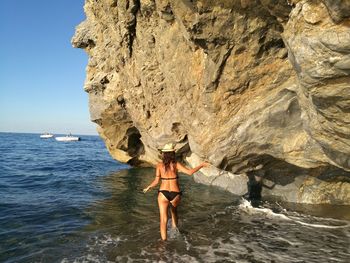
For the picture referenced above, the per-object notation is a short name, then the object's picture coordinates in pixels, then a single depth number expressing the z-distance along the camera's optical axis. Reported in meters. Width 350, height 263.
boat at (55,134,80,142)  93.25
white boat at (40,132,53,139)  122.25
